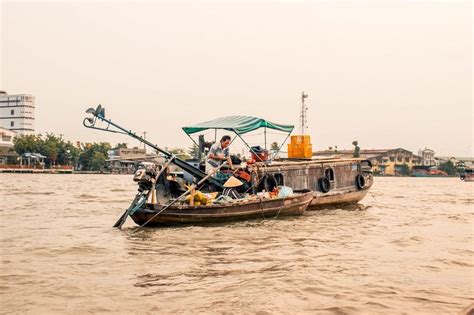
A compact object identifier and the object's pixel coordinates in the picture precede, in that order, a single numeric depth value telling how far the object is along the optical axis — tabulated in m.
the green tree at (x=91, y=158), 75.00
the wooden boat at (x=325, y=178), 13.76
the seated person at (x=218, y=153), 12.38
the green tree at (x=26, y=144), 65.19
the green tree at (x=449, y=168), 72.88
